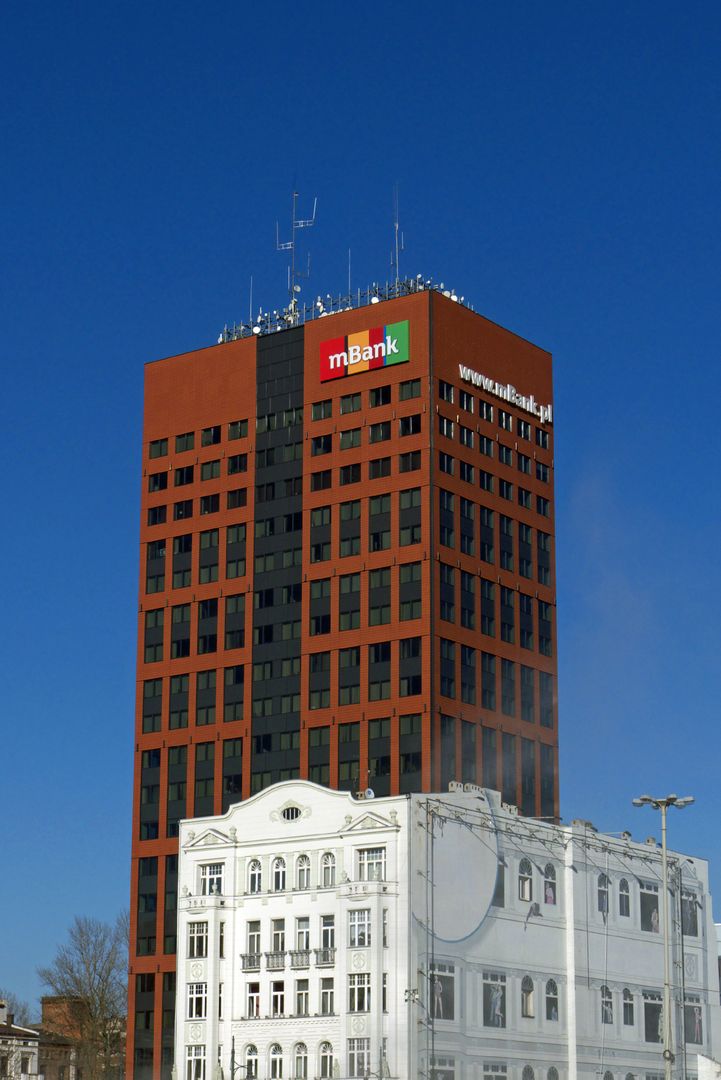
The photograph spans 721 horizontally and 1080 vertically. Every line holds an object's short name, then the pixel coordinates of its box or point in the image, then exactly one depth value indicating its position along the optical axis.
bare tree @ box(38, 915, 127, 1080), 177.38
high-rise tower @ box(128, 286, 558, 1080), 148.12
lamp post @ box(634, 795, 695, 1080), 88.78
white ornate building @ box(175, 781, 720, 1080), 110.69
